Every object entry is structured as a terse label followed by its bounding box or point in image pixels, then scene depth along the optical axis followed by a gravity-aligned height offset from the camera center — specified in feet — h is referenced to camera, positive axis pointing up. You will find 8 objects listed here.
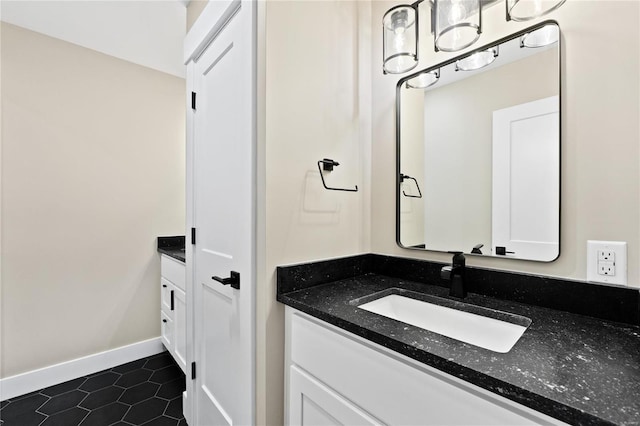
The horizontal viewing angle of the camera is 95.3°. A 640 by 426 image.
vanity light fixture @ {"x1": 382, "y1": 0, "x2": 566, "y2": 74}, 3.21 +2.28
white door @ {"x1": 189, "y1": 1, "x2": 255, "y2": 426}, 3.78 -0.06
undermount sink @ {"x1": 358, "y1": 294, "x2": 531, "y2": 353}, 2.95 -1.23
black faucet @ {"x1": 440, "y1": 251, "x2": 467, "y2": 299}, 3.54 -0.79
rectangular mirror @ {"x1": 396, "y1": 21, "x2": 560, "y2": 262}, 3.27 +0.81
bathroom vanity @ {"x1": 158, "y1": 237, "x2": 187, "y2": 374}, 6.63 -2.16
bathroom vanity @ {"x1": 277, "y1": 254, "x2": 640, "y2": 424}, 1.79 -1.05
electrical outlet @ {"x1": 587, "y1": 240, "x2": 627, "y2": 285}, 2.77 -0.48
